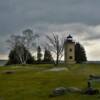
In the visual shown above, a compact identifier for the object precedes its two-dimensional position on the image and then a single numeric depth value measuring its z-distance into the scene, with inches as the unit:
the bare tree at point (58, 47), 1960.4
